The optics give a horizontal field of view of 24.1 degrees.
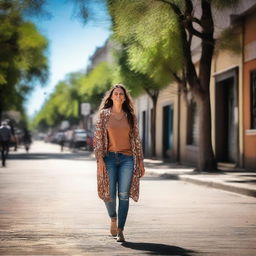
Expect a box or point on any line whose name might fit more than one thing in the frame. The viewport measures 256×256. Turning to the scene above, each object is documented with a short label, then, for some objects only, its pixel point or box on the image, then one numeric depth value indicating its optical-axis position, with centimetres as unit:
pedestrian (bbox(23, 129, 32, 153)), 4375
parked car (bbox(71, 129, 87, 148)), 5497
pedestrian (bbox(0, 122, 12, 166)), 2305
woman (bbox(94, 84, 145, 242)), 662
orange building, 1983
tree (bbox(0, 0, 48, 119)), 2662
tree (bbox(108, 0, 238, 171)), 1589
